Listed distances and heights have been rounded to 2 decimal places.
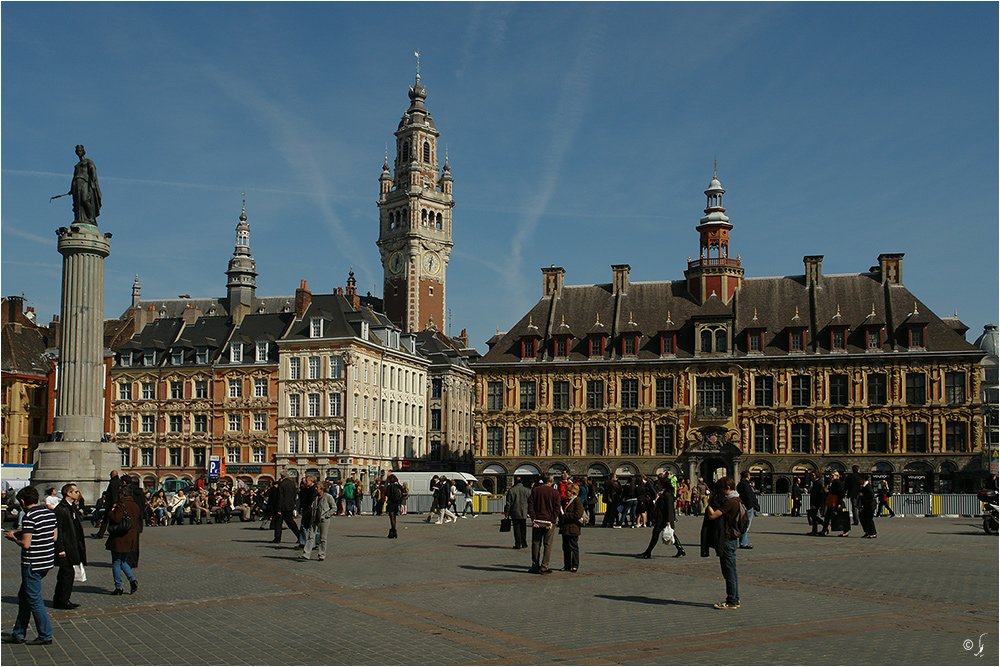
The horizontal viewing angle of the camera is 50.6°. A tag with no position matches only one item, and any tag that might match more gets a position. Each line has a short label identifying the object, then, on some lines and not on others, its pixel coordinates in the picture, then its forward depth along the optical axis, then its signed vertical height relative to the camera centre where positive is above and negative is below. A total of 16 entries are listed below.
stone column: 32.69 +1.57
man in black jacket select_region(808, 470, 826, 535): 27.78 -2.05
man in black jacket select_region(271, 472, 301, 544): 23.27 -1.63
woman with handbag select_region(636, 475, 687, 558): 21.08 -1.83
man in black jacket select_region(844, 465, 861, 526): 26.50 -1.55
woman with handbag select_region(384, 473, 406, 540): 26.31 -1.89
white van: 58.38 -3.03
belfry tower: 121.12 +23.50
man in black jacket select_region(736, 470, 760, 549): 22.14 -1.50
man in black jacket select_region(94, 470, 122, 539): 22.74 -1.48
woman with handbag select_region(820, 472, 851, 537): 26.75 -2.00
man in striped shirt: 11.06 -1.42
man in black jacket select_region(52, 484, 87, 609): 12.88 -1.52
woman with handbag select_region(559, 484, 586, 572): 18.52 -1.85
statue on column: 34.66 +7.70
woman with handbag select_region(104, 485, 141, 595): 14.78 -1.53
